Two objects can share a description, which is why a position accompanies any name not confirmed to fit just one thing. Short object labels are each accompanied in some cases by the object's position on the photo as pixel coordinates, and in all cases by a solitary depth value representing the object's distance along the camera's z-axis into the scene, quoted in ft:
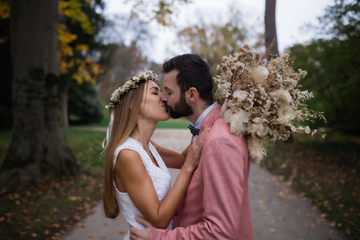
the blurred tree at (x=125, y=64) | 110.32
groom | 5.25
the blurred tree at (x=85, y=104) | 72.65
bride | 6.19
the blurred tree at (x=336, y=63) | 25.22
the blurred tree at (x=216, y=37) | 93.61
